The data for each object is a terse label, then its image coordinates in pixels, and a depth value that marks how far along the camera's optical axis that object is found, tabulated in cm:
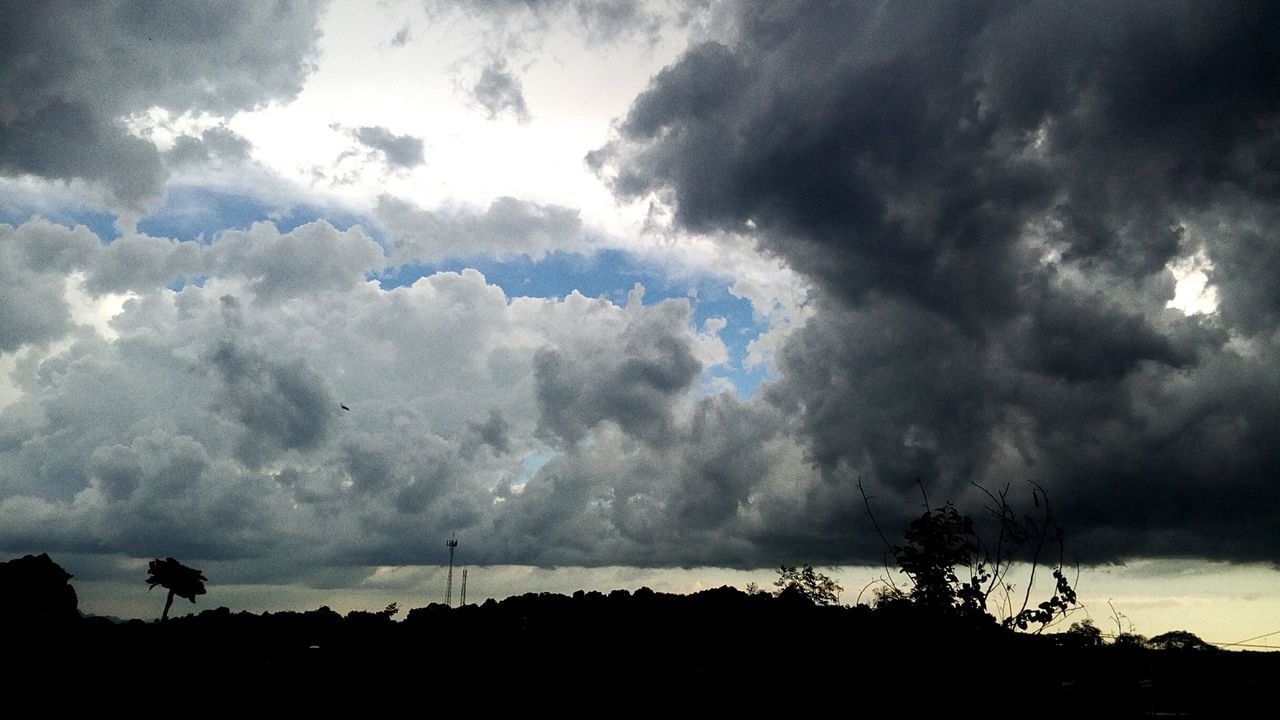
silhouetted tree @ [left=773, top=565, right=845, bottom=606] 4774
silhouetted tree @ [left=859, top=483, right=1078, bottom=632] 2208
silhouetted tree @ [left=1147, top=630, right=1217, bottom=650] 2575
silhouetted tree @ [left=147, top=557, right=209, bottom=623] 3394
